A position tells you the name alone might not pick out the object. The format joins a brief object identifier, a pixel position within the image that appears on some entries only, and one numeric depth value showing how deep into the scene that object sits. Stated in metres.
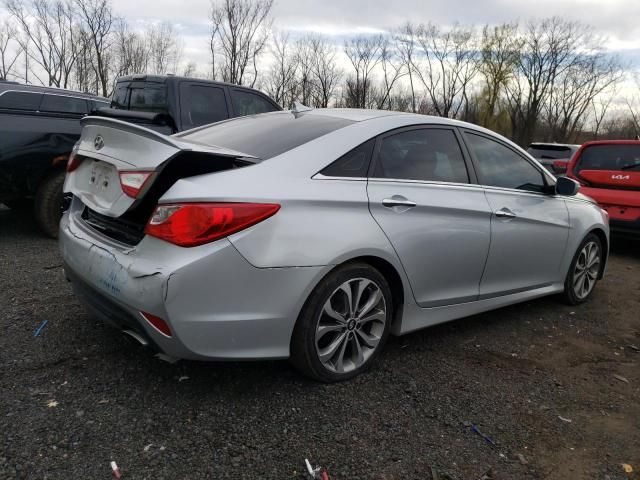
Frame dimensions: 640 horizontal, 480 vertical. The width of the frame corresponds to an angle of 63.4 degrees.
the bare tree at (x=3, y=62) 34.57
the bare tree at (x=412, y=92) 43.50
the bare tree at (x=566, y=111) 45.97
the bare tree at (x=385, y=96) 42.57
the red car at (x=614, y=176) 6.55
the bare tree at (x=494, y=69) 43.50
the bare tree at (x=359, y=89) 40.81
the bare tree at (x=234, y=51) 32.59
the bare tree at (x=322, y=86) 39.53
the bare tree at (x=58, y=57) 34.19
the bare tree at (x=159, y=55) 36.75
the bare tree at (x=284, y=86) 38.03
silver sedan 2.29
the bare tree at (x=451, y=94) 44.03
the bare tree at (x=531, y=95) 44.00
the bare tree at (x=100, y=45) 32.75
